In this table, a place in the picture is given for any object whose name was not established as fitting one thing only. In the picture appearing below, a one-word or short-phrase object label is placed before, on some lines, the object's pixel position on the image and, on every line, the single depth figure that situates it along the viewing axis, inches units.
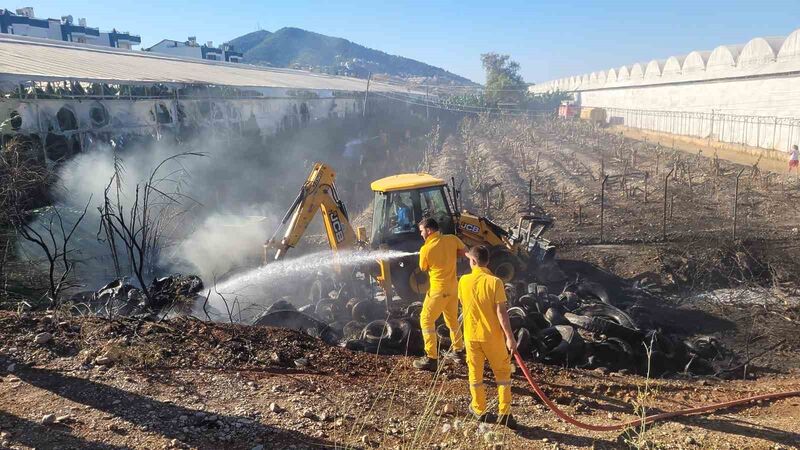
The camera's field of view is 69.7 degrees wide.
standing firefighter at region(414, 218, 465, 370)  249.8
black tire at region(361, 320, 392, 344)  286.7
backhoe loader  345.7
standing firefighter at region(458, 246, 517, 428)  195.0
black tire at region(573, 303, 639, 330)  299.7
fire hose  189.5
